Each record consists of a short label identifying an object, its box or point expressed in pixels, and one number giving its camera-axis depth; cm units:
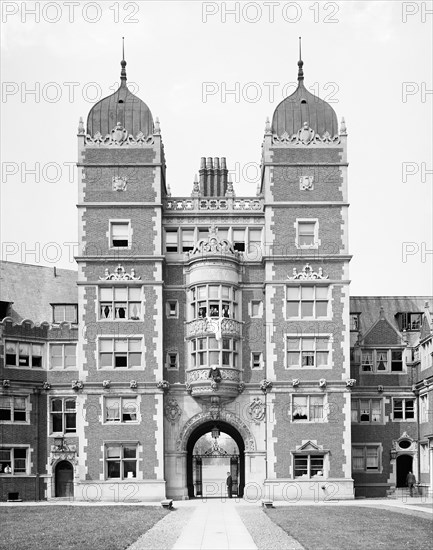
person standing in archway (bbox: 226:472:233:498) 6594
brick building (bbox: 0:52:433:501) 6184
